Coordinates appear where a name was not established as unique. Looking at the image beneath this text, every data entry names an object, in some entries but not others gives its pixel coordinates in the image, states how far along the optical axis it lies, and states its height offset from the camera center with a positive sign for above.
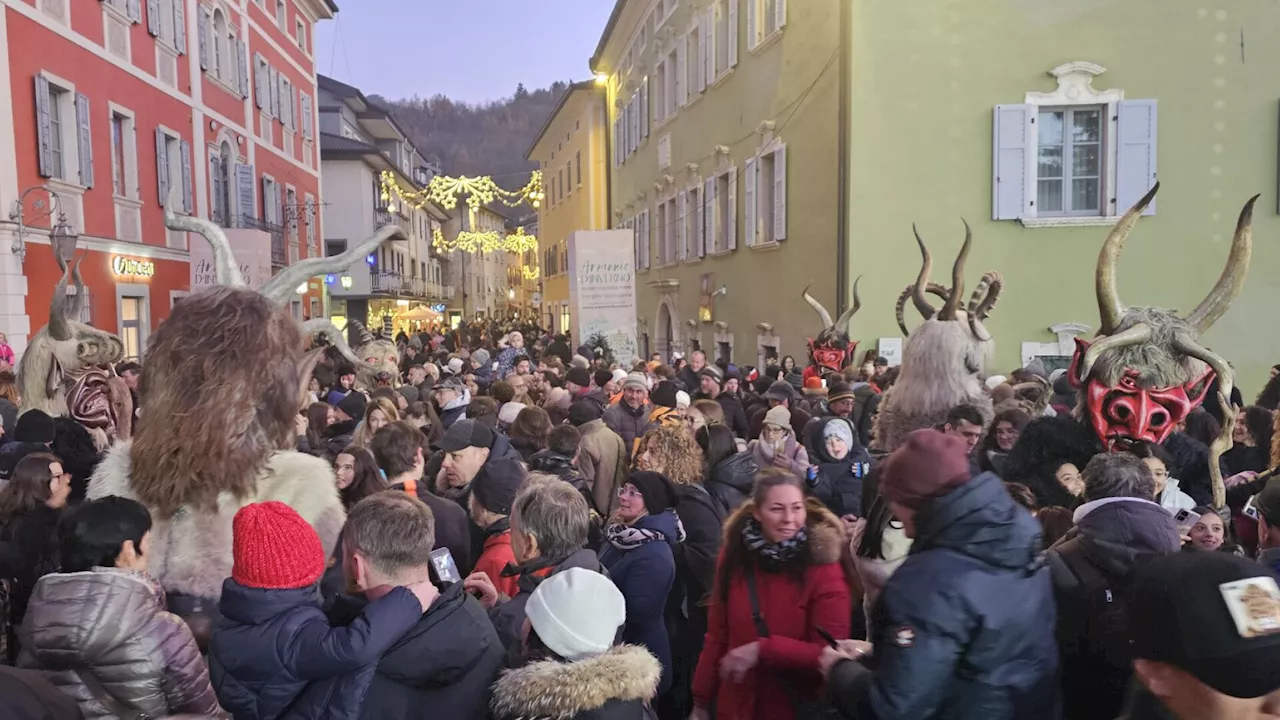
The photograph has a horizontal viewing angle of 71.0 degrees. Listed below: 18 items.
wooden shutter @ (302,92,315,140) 33.44 +6.97
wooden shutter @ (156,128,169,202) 19.12 +3.01
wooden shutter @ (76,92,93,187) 15.37 +2.86
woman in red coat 3.28 -1.13
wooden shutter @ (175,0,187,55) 20.38 +6.38
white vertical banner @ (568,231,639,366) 15.38 +0.31
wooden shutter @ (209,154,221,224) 22.70 +3.02
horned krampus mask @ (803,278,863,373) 12.32 -0.65
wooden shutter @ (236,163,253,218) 24.47 +3.15
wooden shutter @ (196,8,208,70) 22.20 +6.79
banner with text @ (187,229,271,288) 14.34 +0.83
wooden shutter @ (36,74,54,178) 13.89 +2.77
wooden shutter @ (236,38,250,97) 25.47 +6.84
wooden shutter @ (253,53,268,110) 27.02 +6.71
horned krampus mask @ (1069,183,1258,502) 4.73 -0.39
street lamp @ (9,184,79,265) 12.12 +1.07
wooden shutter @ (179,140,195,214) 20.55 +2.91
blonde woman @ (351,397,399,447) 6.64 -0.85
